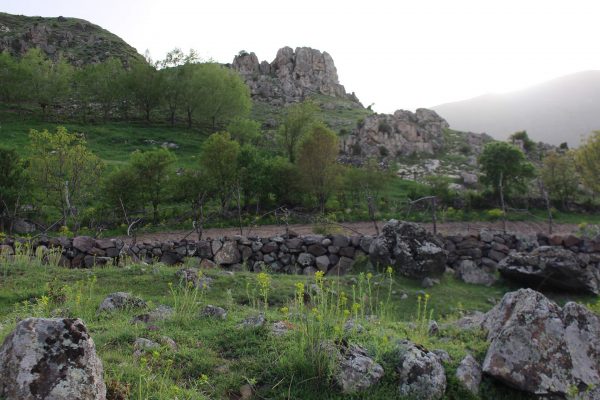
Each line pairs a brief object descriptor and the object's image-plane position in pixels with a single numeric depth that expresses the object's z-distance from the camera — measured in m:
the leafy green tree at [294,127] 44.67
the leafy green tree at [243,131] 49.25
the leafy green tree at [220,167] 28.64
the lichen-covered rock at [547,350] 4.89
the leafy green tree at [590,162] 34.28
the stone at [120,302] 7.39
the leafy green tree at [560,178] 34.38
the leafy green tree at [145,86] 58.70
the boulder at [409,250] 13.58
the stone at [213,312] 6.63
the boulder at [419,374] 4.62
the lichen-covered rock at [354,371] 4.47
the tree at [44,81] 55.00
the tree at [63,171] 22.72
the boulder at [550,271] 12.94
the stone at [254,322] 5.82
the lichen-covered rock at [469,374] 4.93
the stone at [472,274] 14.21
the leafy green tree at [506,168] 34.84
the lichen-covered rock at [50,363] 3.32
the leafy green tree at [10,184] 22.56
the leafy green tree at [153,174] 26.28
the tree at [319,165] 30.53
